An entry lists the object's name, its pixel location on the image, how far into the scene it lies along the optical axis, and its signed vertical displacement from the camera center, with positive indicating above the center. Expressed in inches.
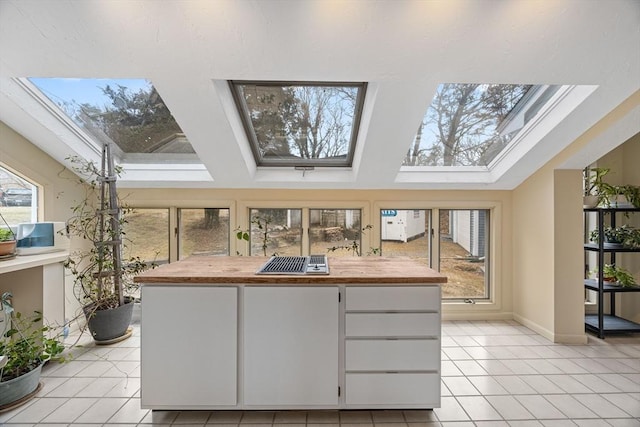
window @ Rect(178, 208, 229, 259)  149.8 -8.1
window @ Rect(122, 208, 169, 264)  148.2 -9.5
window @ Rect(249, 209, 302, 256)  148.9 -7.9
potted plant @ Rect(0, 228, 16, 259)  93.9 -8.6
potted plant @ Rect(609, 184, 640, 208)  124.5 +7.7
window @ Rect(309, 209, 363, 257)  149.8 -7.5
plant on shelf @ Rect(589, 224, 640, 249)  123.6 -8.1
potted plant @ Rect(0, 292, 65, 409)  80.6 -38.5
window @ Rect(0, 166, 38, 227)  111.3 +5.4
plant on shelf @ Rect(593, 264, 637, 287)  125.2 -23.8
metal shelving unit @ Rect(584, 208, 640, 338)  122.0 -28.0
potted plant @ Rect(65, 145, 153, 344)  116.7 -20.6
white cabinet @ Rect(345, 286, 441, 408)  76.9 -31.2
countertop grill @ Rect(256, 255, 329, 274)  79.4 -13.5
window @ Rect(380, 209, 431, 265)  150.6 -8.4
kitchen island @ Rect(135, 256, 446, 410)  76.0 -30.6
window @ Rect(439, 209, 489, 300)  153.3 -18.5
